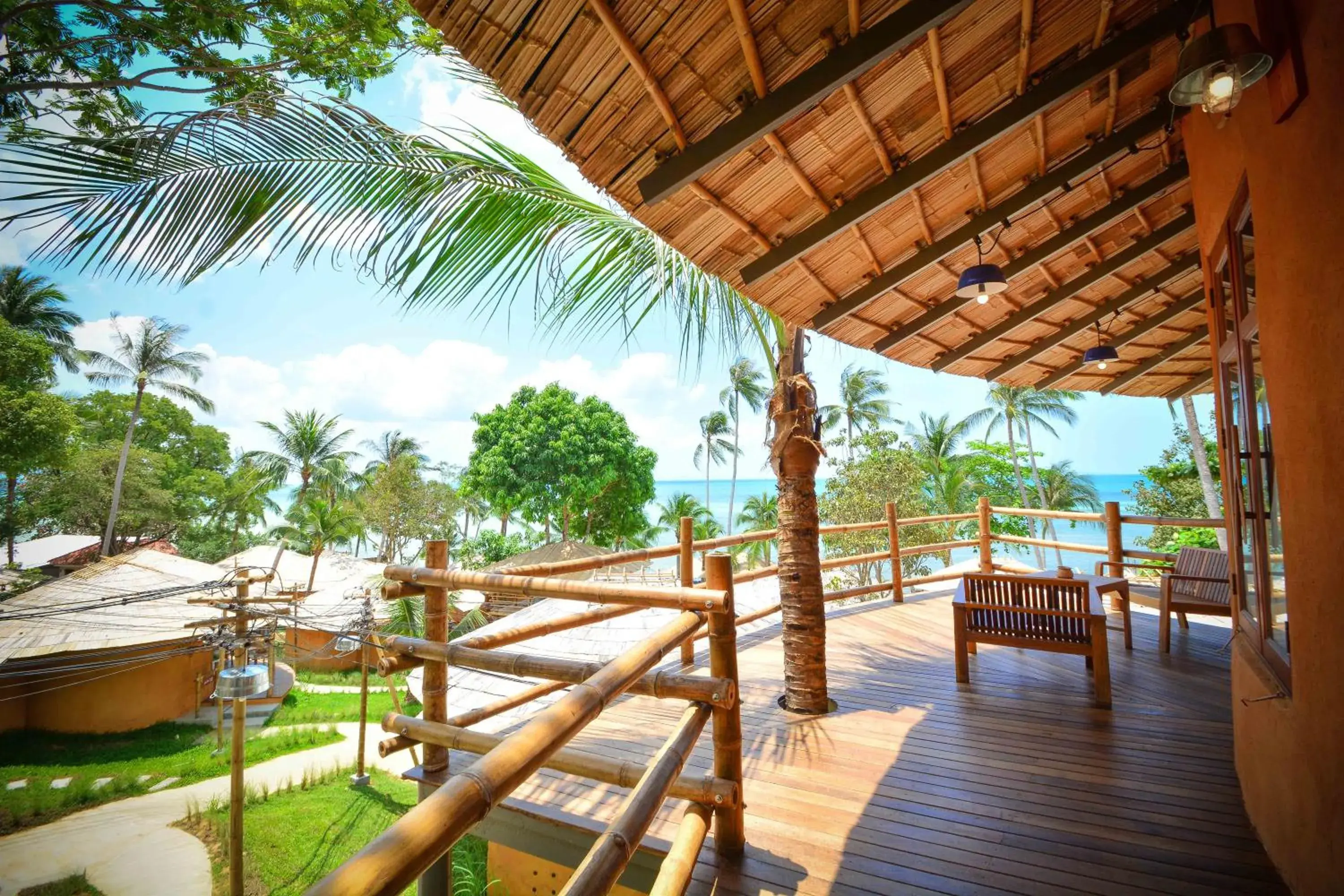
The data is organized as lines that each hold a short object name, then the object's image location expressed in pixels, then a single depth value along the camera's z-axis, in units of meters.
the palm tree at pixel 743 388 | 31.59
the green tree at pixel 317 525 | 23.94
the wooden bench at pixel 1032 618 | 3.69
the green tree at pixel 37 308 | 22.06
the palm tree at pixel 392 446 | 40.00
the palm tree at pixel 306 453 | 30.86
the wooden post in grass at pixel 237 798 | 6.75
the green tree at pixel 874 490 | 19.69
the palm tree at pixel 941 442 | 27.77
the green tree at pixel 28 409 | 15.04
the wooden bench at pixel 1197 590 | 4.59
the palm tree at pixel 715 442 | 38.84
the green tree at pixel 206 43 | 4.91
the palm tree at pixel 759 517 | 31.05
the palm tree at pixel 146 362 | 28.81
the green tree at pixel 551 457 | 21.33
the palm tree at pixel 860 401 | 30.11
